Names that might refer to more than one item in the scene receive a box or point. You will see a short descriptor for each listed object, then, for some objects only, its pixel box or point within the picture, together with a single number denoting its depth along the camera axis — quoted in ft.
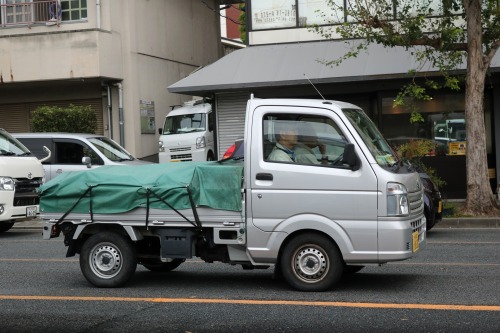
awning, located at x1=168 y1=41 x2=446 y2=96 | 70.74
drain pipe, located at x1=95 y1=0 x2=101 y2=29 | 87.81
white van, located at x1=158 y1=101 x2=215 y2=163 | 82.07
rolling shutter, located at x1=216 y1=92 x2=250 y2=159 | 80.28
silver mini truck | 28.99
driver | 29.89
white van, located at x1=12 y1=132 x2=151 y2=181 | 64.23
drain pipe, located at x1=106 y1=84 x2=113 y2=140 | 91.86
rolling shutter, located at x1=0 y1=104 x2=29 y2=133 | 96.73
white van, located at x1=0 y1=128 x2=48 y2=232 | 51.67
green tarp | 30.04
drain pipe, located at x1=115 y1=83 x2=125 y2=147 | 91.30
